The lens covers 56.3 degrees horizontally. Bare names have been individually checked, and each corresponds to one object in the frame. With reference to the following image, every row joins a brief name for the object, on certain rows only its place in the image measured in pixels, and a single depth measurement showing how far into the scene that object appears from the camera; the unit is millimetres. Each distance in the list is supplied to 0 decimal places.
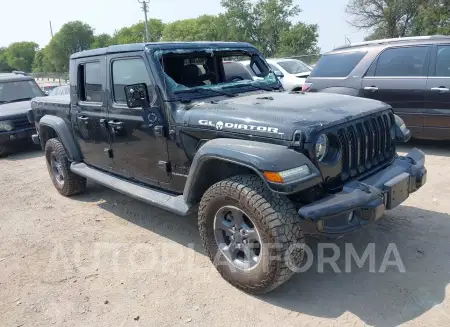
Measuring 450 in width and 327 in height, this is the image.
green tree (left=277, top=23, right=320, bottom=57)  50219
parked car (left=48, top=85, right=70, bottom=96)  11508
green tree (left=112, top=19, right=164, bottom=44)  92750
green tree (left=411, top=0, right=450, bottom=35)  30781
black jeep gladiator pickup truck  2898
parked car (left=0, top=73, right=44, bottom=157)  8961
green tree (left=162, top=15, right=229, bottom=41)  63919
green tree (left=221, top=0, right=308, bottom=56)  57312
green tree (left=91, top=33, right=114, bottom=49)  92812
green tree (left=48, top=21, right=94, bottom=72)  87938
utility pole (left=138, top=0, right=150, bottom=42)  34156
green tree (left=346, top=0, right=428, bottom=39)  35312
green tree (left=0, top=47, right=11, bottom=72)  115988
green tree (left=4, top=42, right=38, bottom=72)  117925
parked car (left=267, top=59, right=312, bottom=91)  10766
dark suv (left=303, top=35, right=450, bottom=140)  6324
